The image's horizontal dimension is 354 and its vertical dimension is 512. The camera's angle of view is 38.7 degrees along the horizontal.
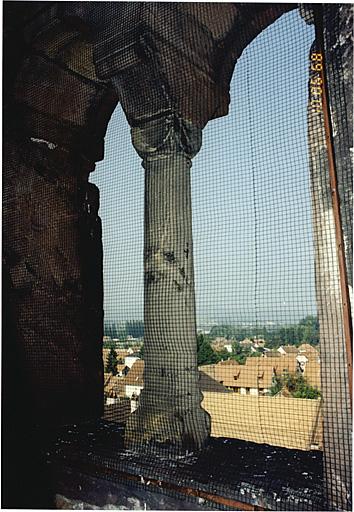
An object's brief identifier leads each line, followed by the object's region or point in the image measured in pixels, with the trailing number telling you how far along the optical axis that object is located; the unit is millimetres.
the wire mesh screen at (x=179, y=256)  2119
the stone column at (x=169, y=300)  2805
